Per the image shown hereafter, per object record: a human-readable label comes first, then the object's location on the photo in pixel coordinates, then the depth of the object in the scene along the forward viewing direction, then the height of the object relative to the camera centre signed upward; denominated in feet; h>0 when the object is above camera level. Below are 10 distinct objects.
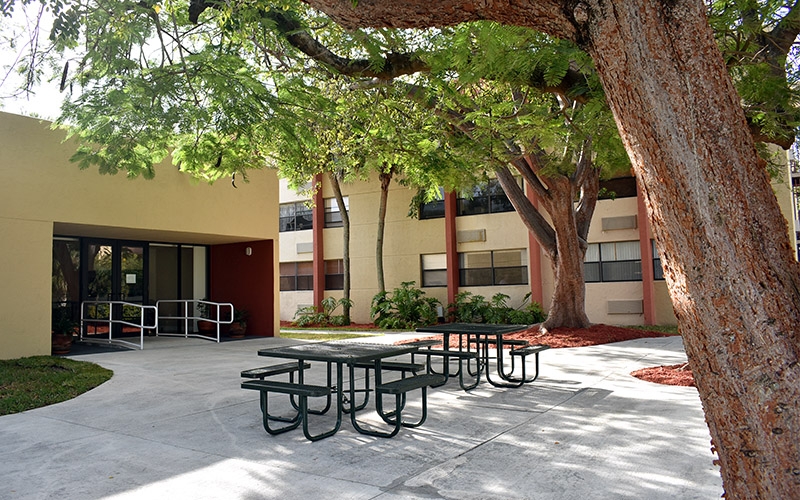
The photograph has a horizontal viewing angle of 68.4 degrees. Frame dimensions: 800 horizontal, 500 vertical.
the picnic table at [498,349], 27.58 -3.42
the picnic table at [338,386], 18.35 -3.37
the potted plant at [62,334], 41.14 -3.29
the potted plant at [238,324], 54.75 -3.82
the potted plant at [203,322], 56.80 -3.60
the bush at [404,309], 69.87 -3.56
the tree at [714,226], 7.65 +0.65
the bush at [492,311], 65.92 -3.80
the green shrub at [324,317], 77.82 -4.73
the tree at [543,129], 20.57 +7.70
